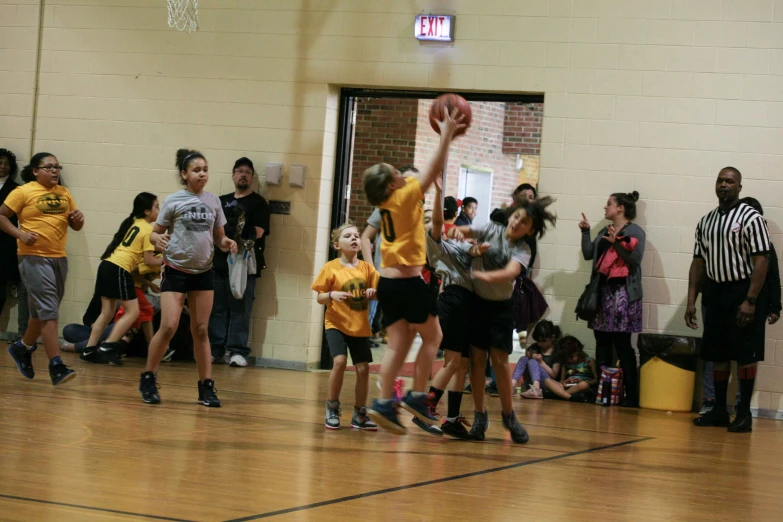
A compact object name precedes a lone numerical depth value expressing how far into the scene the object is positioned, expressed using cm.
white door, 1739
